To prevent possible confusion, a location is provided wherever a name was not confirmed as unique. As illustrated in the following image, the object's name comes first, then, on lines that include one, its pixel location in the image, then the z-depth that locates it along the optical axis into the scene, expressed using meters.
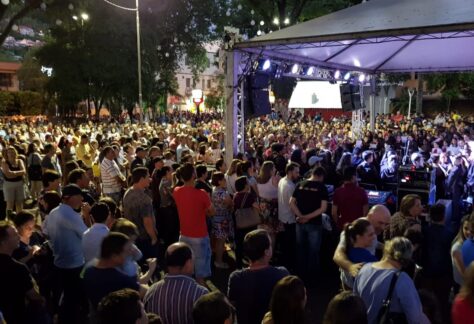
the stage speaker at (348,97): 15.84
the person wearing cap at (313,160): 9.03
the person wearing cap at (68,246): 4.59
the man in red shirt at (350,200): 6.16
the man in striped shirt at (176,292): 3.12
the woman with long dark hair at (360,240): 3.83
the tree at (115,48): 30.16
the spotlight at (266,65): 10.51
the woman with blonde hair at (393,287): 3.09
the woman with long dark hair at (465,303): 2.85
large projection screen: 20.16
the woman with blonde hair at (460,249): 4.04
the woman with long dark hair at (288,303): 2.72
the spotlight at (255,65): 9.96
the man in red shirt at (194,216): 5.50
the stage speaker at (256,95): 10.30
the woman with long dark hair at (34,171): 9.61
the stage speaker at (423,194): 8.25
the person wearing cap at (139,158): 8.70
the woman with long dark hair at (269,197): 6.90
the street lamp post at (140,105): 22.42
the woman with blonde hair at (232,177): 7.35
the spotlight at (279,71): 11.20
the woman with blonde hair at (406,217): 4.75
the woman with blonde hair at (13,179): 8.41
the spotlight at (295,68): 11.92
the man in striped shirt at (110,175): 8.05
